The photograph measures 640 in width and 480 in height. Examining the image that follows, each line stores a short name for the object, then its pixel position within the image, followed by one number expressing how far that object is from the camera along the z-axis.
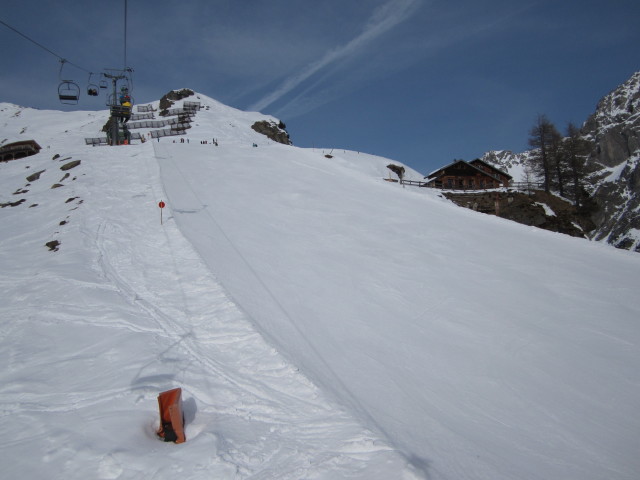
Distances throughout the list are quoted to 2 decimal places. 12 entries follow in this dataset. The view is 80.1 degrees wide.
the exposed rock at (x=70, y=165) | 24.72
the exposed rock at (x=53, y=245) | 12.85
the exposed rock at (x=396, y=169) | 79.00
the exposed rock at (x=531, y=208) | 34.09
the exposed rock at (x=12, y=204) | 19.72
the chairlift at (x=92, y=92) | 27.55
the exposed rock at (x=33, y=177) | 23.95
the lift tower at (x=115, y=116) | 51.64
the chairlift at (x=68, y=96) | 19.64
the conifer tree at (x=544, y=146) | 46.88
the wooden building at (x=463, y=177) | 50.50
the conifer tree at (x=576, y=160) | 46.25
